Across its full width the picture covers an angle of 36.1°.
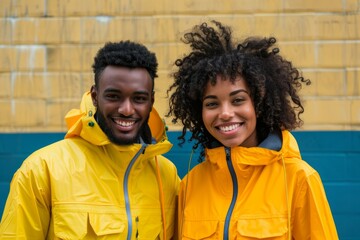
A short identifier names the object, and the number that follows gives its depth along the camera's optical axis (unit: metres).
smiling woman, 2.61
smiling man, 2.62
